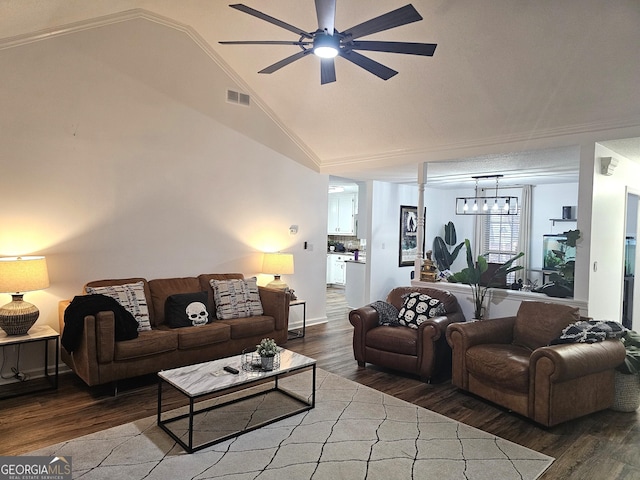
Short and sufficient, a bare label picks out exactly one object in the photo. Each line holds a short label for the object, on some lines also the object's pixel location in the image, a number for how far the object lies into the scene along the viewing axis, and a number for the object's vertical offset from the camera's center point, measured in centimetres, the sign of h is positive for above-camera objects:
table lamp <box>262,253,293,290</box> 570 -39
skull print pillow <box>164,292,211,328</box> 450 -82
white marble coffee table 299 -142
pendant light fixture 688 +61
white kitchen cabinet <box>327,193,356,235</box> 1088 +64
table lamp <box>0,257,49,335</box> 361 -49
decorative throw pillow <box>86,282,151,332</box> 418 -66
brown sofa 365 -102
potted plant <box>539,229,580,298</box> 441 -39
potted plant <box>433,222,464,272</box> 862 -12
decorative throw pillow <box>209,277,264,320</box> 495 -75
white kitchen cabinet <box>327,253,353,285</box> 1073 -76
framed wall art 820 +11
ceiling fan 244 +127
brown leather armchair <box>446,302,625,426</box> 326 -97
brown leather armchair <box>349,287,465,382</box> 423 -105
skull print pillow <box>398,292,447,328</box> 459 -75
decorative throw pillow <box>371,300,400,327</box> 477 -84
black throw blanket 366 -76
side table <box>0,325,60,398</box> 363 -116
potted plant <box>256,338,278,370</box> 331 -90
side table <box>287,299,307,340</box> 581 -135
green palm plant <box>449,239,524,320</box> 471 -38
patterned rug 265 -145
